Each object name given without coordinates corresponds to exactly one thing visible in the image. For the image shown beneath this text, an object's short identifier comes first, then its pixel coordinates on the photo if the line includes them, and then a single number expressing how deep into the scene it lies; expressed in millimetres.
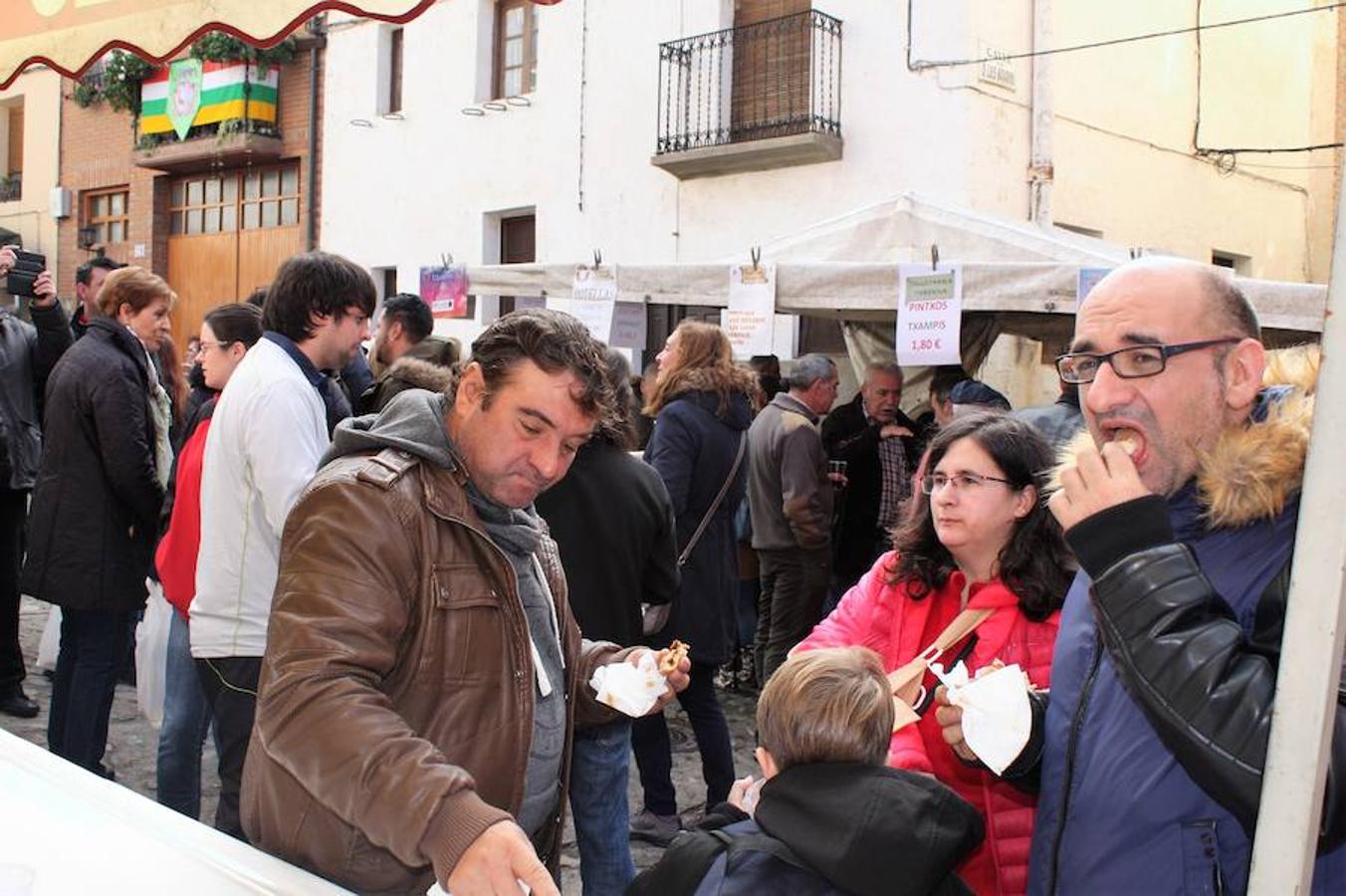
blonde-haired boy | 1912
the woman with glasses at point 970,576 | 2572
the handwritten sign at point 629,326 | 7195
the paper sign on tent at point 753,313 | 6336
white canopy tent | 5742
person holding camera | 5270
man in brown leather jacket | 1631
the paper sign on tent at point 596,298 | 7098
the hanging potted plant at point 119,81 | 16438
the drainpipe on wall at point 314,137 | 15805
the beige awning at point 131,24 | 2805
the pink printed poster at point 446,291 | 7848
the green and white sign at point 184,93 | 16047
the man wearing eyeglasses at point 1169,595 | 1446
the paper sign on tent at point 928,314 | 5754
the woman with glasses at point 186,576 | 3592
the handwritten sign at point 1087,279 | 5570
